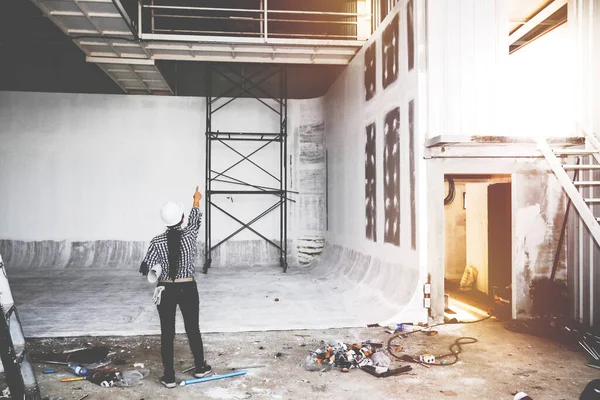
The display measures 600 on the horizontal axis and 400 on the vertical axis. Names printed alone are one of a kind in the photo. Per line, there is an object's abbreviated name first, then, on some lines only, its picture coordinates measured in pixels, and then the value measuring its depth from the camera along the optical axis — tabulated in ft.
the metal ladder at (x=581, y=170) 15.75
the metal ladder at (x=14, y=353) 11.36
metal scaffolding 40.73
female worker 14.27
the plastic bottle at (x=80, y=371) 15.07
